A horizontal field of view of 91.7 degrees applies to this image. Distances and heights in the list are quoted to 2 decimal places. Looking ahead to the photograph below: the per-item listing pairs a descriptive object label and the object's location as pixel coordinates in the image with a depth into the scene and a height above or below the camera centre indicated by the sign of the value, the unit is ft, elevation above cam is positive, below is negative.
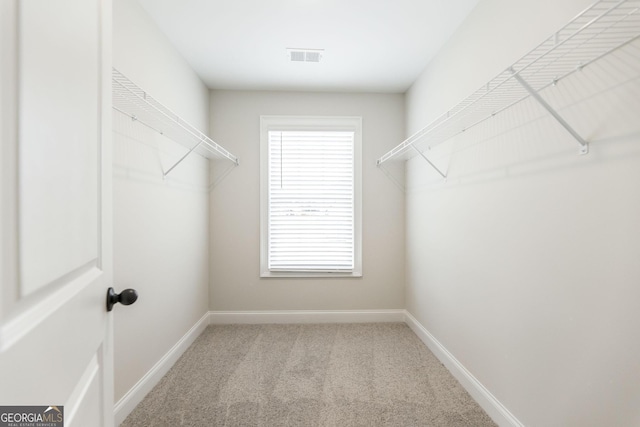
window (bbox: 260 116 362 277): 10.86 +0.56
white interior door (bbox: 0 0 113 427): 1.39 +0.05
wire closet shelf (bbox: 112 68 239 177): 5.04 +1.97
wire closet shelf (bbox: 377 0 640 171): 3.34 +1.94
